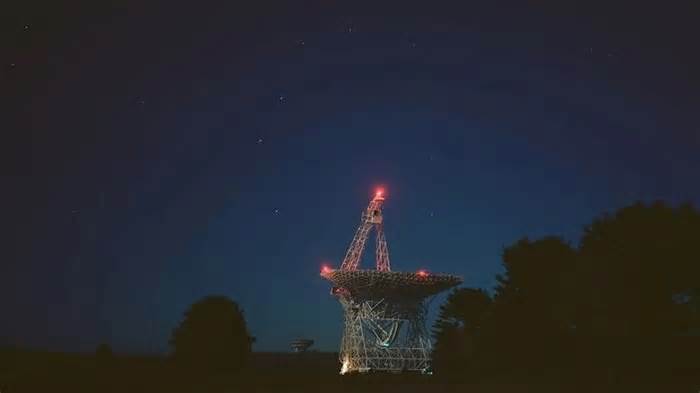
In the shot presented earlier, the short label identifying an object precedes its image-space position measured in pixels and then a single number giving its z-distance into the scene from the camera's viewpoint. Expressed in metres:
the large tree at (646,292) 38.16
